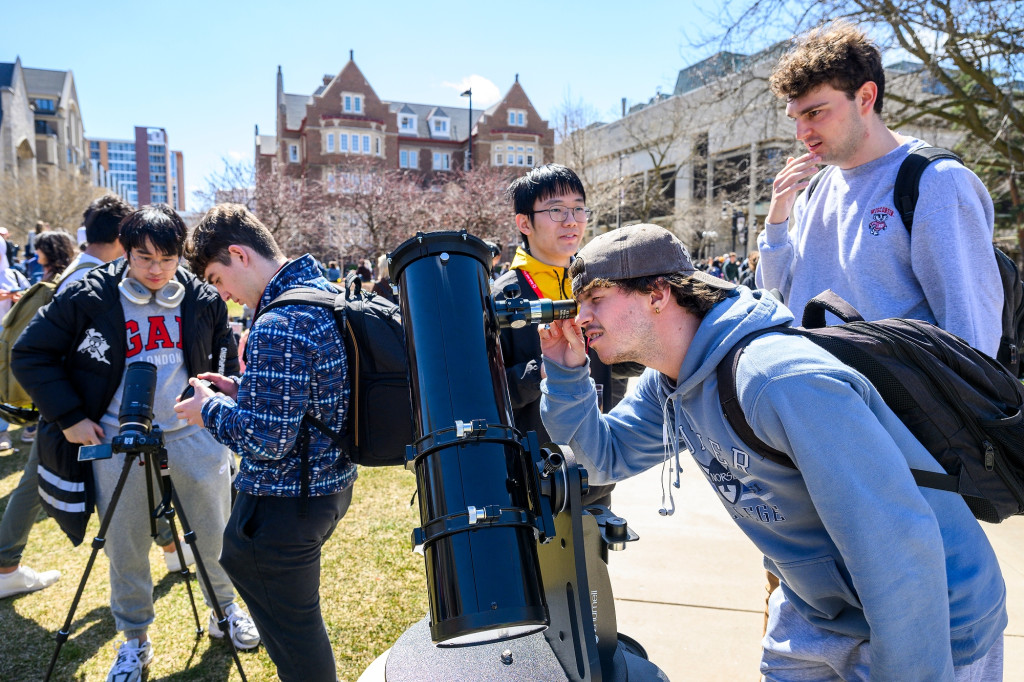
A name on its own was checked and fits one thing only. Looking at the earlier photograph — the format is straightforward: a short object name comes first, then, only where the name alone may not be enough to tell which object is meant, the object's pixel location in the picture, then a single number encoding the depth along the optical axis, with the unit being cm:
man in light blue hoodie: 123
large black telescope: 118
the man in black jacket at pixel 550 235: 280
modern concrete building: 1165
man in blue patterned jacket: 214
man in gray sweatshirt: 196
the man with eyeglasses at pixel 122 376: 300
